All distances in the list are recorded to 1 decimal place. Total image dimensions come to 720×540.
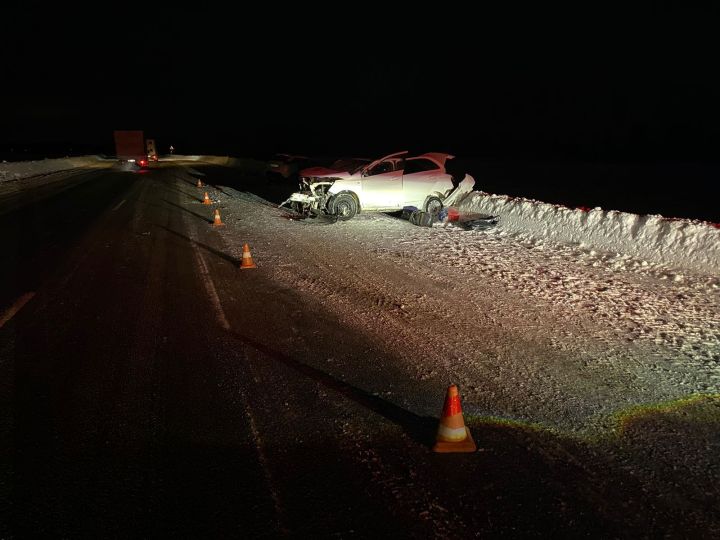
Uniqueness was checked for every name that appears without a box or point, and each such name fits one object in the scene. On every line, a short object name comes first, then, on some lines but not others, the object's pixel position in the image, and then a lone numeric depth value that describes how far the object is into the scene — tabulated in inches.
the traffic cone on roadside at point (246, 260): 354.0
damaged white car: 557.0
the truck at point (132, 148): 1688.0
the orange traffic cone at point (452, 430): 145.2
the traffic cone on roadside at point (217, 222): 531.2
